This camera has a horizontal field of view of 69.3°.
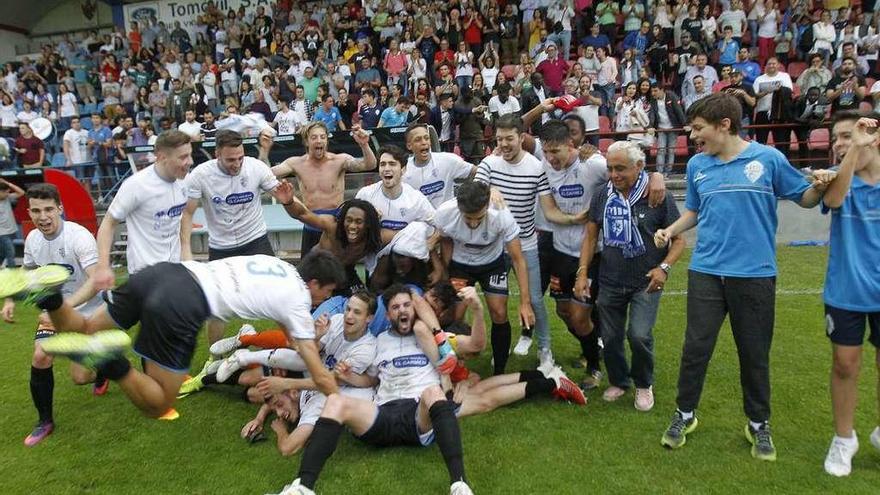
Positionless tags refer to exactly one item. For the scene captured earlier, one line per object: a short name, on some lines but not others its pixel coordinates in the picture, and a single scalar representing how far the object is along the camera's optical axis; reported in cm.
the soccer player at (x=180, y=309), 345
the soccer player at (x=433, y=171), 583
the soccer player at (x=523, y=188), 508
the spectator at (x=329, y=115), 1240
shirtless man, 605
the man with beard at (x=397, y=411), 348
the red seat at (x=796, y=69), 1262
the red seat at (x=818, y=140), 1074
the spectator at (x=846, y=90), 1023
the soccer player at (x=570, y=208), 483
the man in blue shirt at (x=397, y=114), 1150
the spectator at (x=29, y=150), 1410
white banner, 2128
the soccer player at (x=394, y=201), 522
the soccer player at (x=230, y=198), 519
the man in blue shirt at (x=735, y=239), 343
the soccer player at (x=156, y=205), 483
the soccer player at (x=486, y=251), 462
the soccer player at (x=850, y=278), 326
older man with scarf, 417
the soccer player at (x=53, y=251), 462
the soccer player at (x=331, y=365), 421
